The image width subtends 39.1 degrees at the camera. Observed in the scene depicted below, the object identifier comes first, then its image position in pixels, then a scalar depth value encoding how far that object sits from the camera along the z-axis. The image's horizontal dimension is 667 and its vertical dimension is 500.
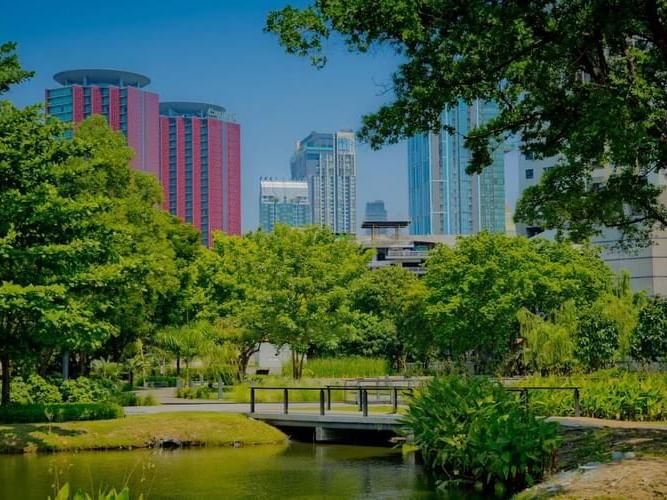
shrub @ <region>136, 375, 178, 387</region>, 47.06
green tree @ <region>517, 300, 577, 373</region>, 39.22
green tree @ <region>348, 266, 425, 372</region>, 58.06
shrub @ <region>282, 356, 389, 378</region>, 46.50
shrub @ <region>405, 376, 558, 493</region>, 16.30
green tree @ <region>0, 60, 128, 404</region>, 22.78
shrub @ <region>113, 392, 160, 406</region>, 32.62
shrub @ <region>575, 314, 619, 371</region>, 40.00
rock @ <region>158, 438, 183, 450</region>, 24.39
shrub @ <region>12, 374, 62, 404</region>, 28.14
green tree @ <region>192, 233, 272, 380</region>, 42.25
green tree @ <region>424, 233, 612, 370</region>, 47.53
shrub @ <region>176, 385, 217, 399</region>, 36.34
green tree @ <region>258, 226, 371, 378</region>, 40.38
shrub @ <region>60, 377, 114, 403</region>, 28.94
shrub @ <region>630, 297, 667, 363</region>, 39.41
